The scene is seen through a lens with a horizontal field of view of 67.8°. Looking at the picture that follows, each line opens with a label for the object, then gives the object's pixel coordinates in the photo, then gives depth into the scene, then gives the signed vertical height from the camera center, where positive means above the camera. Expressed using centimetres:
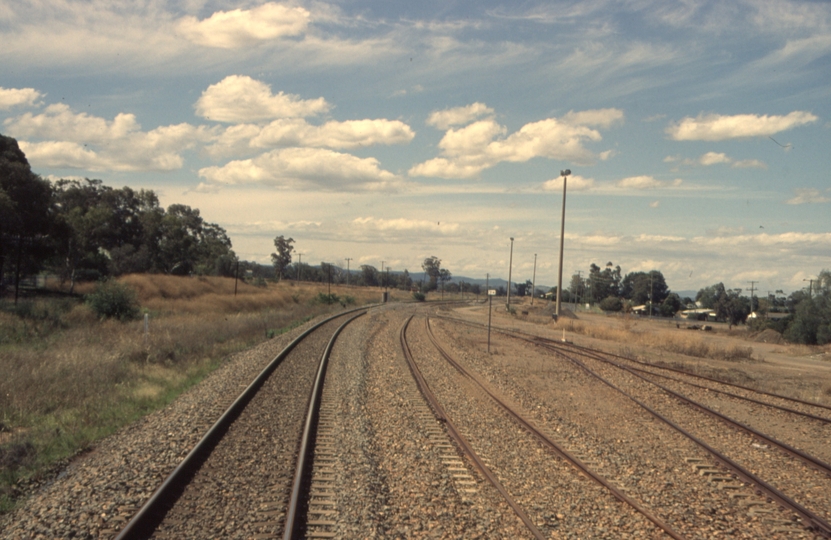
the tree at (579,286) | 14818 +175
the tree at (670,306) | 12698 -163
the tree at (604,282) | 16400 +338
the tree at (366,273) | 19762 +217
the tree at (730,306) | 11875 -77
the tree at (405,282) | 18222 +10
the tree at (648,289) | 14938 +204
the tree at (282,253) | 15712 +555
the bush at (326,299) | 7076 -245
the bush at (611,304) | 12412 -192
